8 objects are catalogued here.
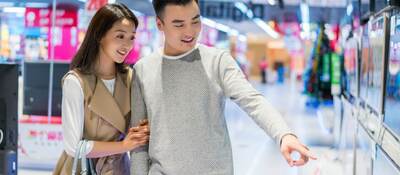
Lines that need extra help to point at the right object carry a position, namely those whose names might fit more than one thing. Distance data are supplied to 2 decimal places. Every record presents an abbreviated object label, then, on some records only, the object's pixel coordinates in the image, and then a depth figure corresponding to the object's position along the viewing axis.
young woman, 2.22
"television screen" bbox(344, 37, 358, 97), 7.68
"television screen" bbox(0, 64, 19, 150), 2.57
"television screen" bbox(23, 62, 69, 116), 6.99
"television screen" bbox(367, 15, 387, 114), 3.78
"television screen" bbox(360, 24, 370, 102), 5.43
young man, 2.05
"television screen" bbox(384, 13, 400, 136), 3.08
